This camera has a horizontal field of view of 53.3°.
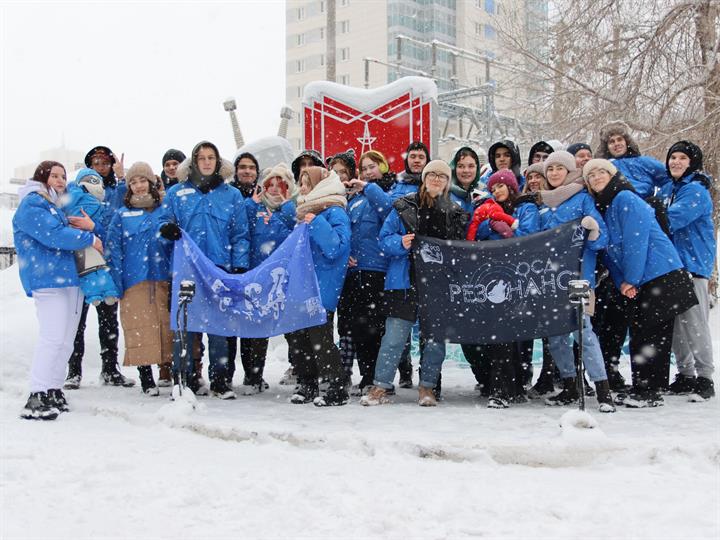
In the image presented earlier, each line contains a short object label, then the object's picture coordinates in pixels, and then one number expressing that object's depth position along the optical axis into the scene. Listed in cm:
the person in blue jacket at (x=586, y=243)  564
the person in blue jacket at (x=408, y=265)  596
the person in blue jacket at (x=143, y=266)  667
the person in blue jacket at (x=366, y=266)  635
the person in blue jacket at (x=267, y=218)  671
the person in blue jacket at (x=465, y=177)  636
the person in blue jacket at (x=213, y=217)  650
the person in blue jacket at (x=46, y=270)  564
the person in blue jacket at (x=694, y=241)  616
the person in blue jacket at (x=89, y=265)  598
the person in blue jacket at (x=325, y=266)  600
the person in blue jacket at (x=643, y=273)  571
